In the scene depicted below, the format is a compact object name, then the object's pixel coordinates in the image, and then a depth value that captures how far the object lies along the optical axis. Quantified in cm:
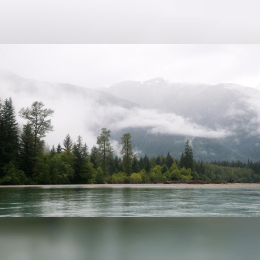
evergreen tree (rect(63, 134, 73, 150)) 7060
